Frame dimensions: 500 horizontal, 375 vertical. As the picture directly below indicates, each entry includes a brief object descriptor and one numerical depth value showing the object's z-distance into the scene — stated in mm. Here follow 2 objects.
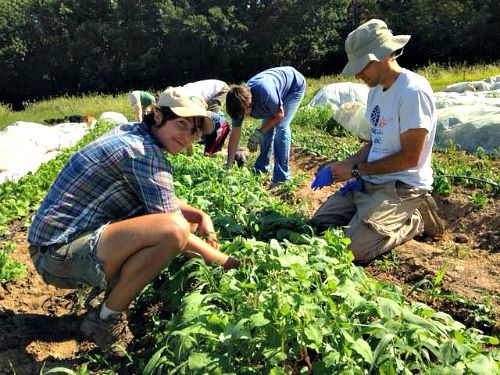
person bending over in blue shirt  4551
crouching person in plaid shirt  2420
